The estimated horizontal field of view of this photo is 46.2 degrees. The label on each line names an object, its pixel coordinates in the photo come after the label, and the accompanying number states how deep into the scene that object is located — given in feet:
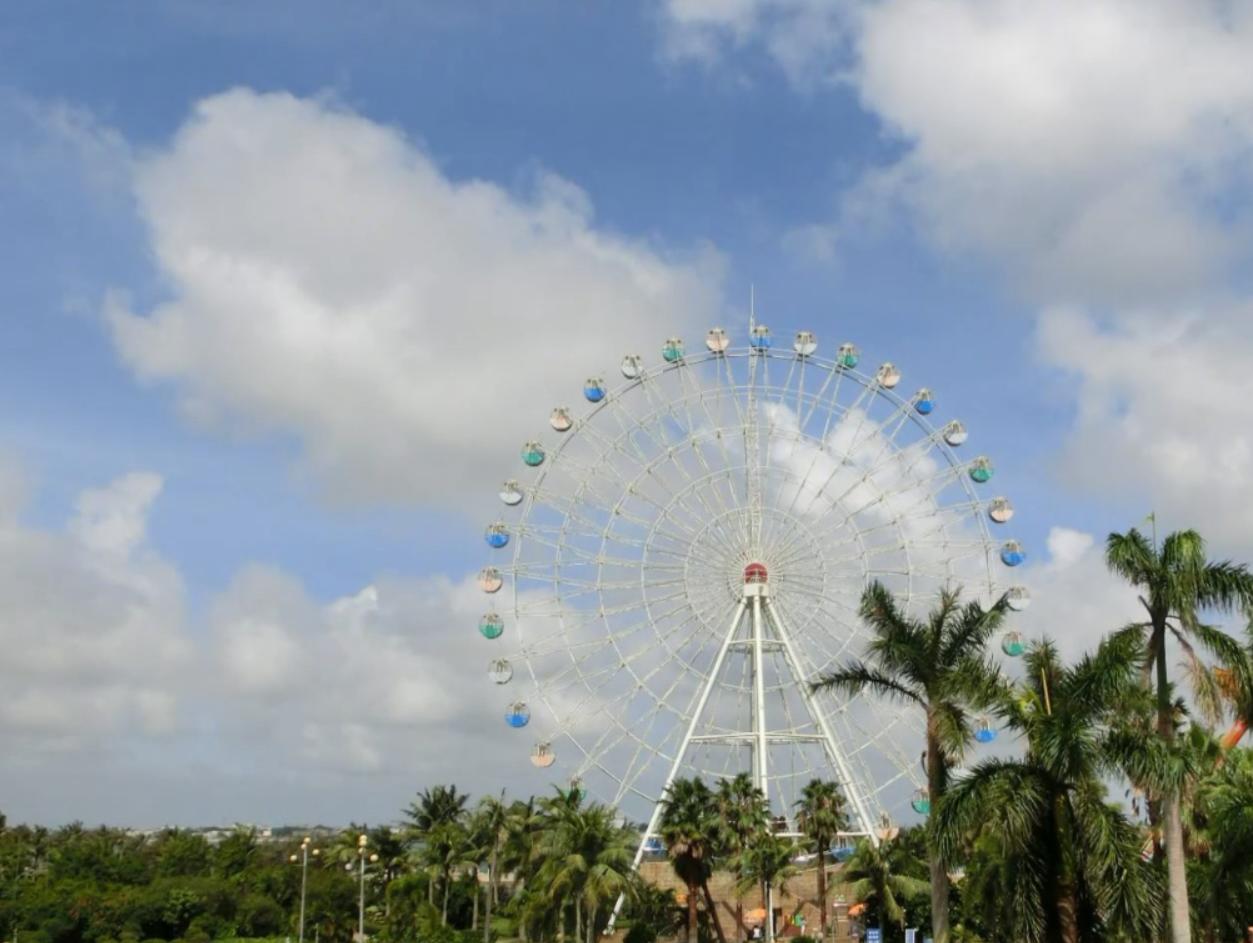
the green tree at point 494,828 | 279.49
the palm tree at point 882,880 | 210.79
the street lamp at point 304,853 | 270.05
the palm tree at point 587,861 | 182.39
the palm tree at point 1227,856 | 108.47
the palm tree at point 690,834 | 187.83
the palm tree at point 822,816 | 220.02
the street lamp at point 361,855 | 230.42
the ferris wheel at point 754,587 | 234.38
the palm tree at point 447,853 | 307.17
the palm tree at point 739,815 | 207.99
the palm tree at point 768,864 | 204.95
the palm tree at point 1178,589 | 92.53
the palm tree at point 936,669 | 101.40
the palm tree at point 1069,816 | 89.10
